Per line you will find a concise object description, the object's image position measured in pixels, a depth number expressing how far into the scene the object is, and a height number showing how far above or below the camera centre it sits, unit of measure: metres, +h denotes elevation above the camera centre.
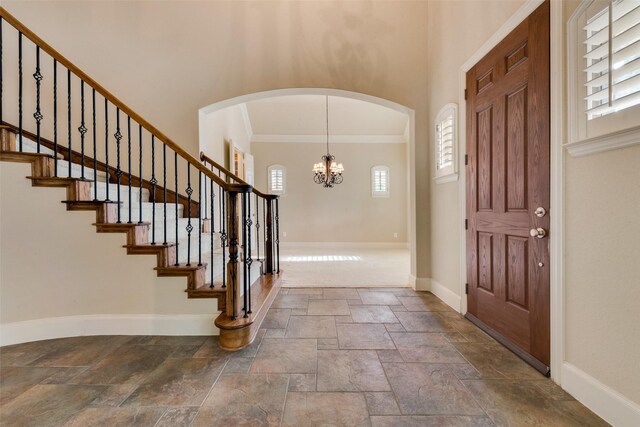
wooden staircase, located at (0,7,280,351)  2.05 -0.14
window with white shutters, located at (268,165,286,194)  7.92 +1.01
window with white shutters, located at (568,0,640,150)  1.23 +0.69
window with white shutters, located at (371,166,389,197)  7.94 +0.91
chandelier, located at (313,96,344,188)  6.41 +1.02
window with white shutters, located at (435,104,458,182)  2.81 +0.77
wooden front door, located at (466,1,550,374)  1.74 +0.16
